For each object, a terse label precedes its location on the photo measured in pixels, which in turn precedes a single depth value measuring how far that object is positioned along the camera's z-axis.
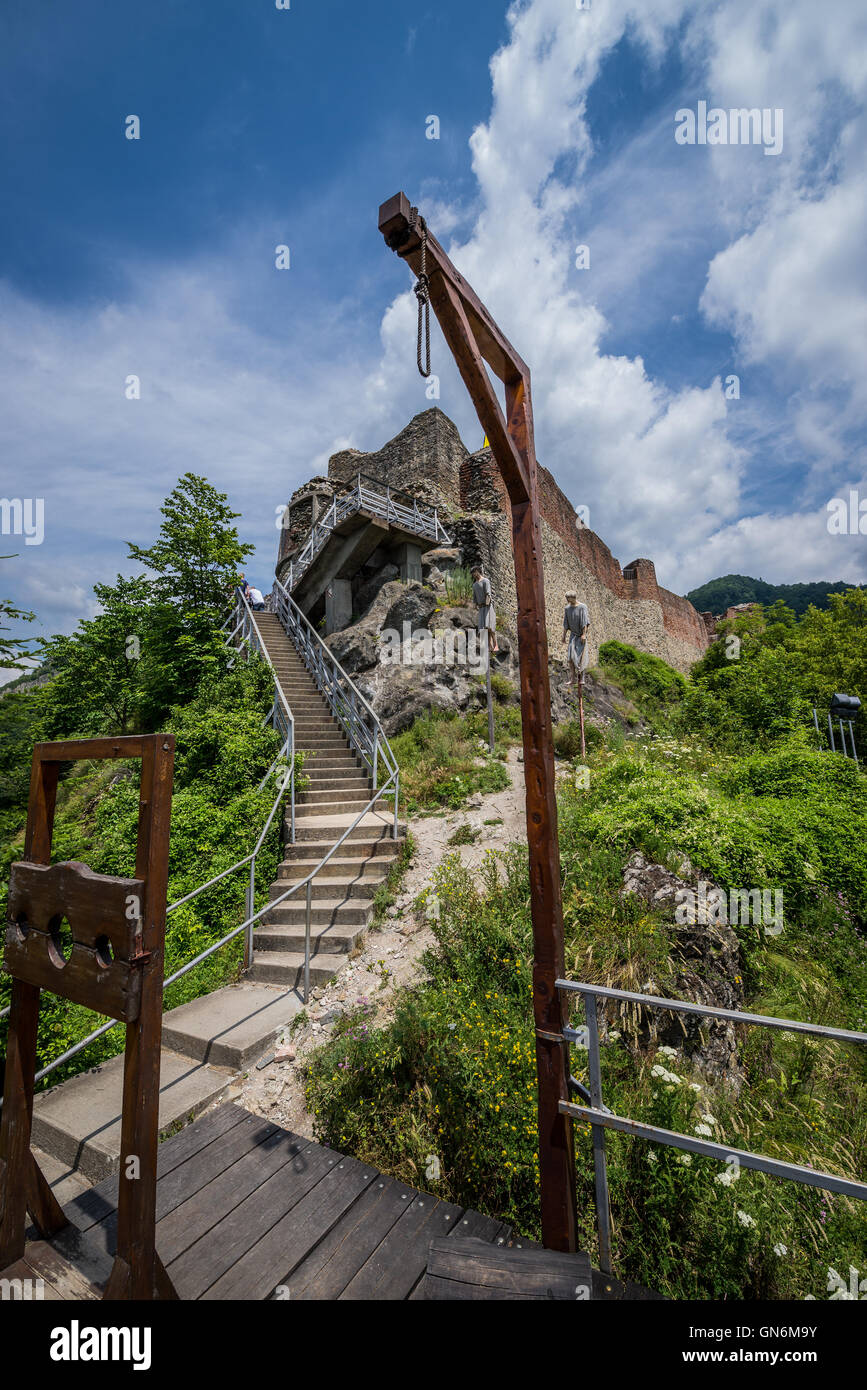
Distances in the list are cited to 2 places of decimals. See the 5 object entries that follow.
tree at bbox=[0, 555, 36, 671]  8.71
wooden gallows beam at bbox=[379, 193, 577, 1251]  2.41
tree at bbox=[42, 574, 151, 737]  14.60
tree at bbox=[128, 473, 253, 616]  13.70
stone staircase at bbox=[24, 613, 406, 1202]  3.41
